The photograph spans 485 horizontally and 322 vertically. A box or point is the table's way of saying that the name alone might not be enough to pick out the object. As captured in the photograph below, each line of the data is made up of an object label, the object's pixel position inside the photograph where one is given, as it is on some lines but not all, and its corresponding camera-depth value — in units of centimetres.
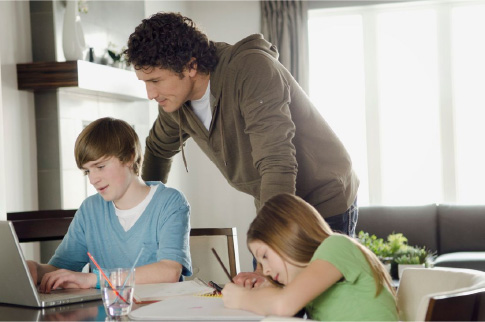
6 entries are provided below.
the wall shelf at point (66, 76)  370
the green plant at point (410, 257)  450
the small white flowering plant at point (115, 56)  447
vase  384
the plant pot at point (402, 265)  440
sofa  553
